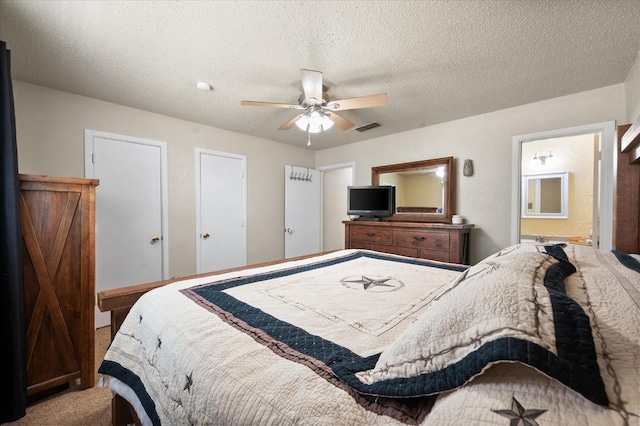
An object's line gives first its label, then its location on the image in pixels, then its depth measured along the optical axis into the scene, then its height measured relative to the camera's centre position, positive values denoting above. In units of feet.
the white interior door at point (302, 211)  14.74 -0.21
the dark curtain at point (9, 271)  4.67 -1.19
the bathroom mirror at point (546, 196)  14.06 +0.70
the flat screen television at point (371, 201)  12.26 +0.32
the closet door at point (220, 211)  11.51 -0.17
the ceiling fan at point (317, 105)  6.24 +2.83
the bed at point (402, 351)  1.29 -1.28
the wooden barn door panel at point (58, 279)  5.19 -1.54
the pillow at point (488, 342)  1.28 -0.77
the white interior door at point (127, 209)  8.93 -0.06
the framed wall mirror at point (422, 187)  11.02 +0.97
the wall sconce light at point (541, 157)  14.50 +2.90
